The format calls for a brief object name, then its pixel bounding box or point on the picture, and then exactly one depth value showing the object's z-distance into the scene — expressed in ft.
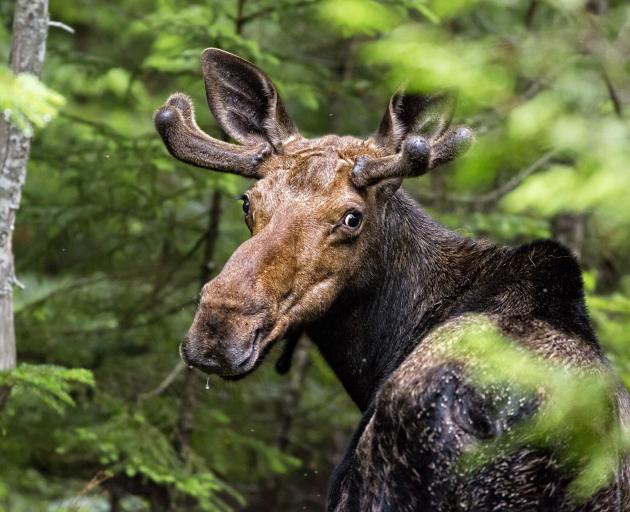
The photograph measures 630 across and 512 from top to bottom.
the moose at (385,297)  32.37
